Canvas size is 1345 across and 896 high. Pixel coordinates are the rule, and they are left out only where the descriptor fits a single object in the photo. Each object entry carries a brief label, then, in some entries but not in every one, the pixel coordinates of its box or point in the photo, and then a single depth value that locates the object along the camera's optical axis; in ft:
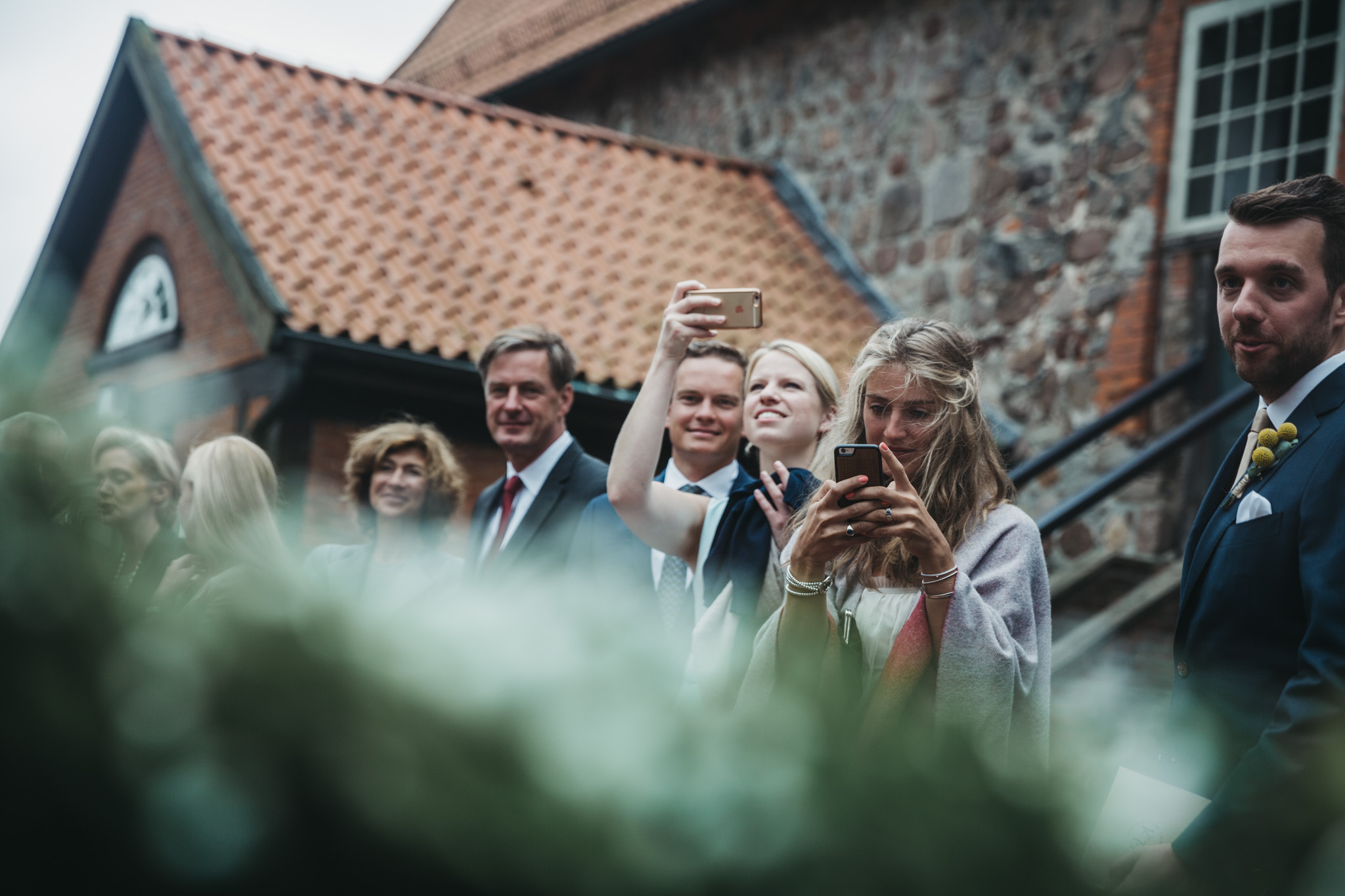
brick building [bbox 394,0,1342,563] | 25.09
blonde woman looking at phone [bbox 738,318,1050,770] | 7.41
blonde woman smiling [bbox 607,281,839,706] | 9.57
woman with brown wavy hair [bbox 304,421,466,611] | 16.29
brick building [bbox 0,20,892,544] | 25.43
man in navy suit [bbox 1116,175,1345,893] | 6.05
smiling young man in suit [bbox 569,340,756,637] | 12.23
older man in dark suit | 14.23
